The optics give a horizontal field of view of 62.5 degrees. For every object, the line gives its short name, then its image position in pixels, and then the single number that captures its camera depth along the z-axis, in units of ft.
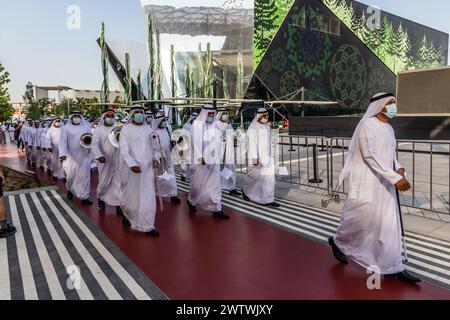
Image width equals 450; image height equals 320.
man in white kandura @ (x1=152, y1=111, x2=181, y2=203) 24.71
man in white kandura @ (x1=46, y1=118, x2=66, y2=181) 33.91
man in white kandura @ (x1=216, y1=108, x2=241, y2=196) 26.71
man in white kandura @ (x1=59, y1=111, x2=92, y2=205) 24.66
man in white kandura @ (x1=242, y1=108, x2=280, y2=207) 22.67
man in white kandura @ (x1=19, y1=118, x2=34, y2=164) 48.33
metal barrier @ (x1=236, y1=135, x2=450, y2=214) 21.90
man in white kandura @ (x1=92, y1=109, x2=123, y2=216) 22.68
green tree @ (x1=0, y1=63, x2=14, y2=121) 47.76
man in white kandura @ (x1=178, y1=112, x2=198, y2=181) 22.85
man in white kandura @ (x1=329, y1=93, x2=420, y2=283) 11.60
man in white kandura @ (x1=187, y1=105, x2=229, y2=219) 20.44
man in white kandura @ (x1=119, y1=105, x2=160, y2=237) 17.42
